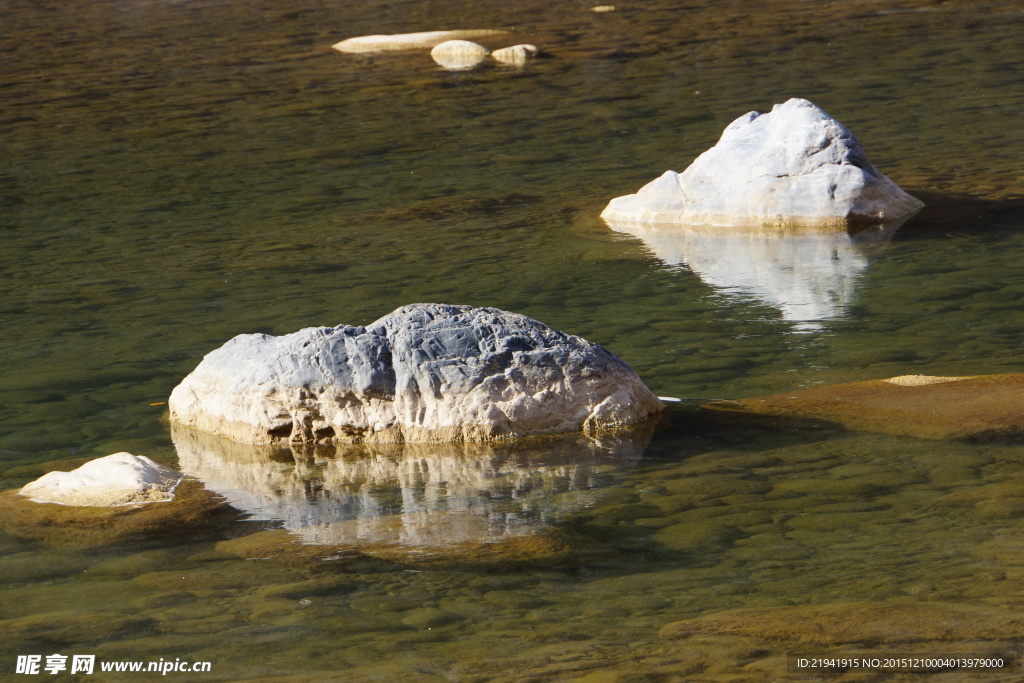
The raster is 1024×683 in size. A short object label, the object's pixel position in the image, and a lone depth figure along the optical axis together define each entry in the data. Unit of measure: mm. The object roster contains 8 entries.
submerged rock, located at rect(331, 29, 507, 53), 37281
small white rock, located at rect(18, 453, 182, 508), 8977
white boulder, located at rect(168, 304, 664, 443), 10094
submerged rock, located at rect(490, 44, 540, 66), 34219
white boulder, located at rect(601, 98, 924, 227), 16953
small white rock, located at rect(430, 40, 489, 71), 34687
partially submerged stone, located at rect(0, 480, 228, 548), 8470
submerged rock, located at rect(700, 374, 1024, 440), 9562
